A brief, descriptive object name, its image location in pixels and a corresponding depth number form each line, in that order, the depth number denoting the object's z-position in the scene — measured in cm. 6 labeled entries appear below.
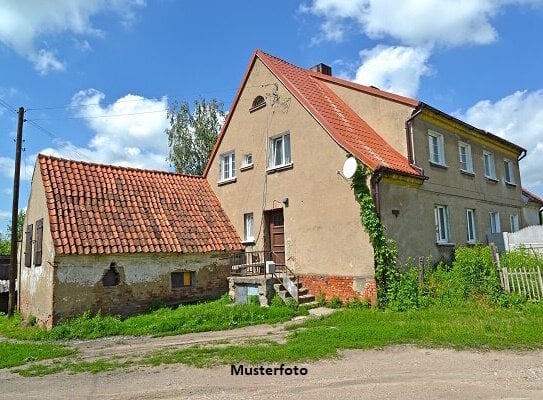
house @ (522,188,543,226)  2284
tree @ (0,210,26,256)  3622
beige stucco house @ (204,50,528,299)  1395
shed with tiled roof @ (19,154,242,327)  1337
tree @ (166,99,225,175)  3234
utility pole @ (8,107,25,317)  1770
